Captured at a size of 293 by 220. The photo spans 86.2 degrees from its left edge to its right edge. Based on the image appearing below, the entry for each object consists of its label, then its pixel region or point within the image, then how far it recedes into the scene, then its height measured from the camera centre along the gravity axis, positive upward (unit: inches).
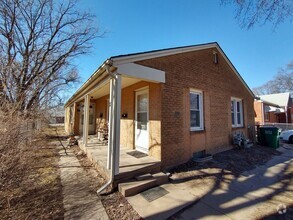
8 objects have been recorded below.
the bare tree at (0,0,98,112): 426.6 +259.1
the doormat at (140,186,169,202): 147.6 -73.6
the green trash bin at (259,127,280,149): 388.2 -44.5
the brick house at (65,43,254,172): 192.5 +31.3
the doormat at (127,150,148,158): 228.4 -52.4
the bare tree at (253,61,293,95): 1351.6 +364.5
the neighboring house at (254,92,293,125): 810.2 +53.9
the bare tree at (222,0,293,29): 146.9 +105.7
